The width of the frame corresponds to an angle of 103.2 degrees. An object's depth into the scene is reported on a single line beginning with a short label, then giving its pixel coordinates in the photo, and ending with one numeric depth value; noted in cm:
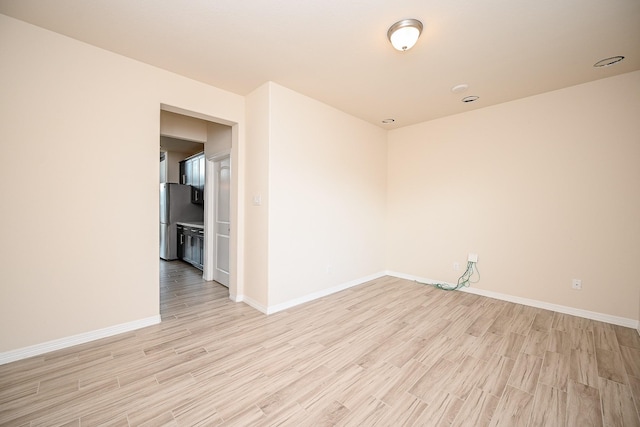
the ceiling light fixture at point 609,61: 252
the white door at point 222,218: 407
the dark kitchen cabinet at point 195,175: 580
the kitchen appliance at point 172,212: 601
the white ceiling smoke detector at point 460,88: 309
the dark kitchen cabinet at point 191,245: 512
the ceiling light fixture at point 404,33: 202
